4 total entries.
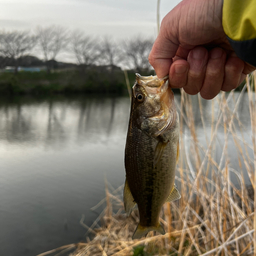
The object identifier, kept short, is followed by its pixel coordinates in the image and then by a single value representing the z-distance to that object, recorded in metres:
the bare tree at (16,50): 29.65
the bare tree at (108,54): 29.76
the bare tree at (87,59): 33.47
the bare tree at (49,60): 32.25
